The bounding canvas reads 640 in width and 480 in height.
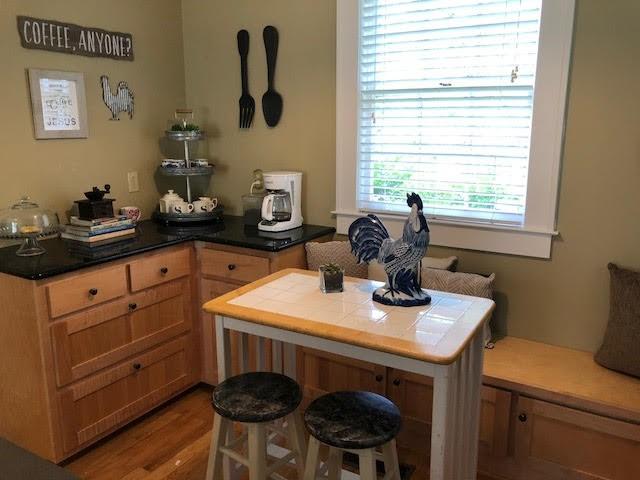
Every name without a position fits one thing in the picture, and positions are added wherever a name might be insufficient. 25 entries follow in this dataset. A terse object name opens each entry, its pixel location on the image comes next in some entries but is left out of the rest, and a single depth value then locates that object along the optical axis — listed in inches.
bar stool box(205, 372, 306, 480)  64.6
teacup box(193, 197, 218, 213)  117.3
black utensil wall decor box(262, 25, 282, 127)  114.0
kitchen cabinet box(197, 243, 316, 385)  99.6
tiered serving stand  114.6
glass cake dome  88.2
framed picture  98.3
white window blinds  90.4
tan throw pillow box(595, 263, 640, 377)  81.4
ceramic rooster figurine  66.9
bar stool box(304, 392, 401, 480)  60.2
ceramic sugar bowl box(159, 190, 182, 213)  115.7
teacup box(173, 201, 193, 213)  115.1
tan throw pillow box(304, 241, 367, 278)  103.6
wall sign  96.1
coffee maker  108.9
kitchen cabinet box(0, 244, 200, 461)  83.3
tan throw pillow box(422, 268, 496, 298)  90.6
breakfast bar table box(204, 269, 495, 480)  58.0
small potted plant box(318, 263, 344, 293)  73.9
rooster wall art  111.0
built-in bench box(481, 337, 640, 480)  75.4
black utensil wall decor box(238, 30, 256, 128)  117.8
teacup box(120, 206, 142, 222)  111.6
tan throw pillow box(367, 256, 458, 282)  97.7
